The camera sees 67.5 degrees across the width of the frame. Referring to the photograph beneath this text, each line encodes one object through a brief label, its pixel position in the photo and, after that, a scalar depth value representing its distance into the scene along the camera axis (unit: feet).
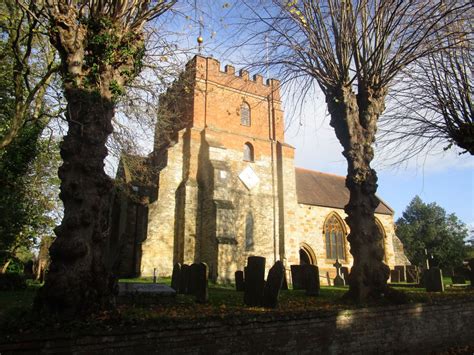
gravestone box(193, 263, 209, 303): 27.27
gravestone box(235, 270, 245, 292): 40.01
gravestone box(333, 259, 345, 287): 60.73
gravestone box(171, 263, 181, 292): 37.01
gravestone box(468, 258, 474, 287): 43.70
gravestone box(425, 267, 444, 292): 39.04
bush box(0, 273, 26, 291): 38.91
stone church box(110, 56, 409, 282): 61.82
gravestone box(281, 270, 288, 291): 40.66
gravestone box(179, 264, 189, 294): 34.01
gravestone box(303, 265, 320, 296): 33.30
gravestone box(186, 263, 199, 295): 29.90
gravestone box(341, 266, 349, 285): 60.69
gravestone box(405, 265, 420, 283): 65.36
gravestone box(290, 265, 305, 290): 41.40
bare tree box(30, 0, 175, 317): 16.62
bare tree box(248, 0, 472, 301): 27.48
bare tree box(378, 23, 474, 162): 35.83
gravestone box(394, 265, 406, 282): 67.46
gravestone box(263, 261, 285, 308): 23.79
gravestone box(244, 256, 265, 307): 24.56
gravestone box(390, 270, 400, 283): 64.69
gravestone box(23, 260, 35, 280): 56.78
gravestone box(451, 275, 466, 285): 55.72
